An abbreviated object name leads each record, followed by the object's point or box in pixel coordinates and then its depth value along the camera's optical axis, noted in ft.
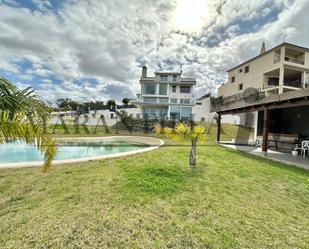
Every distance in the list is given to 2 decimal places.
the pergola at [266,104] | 21.00
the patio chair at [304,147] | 27.41
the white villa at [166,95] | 87.93
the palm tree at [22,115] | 8.29
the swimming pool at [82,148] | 23.96
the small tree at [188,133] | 17.77
